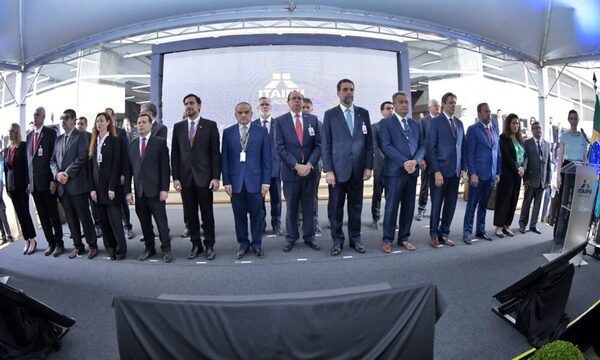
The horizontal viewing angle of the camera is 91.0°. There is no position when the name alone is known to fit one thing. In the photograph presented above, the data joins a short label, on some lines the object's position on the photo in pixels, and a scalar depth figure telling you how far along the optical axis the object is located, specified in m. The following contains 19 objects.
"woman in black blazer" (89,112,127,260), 2.56
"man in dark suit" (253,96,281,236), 3.21
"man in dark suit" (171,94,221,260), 2.49
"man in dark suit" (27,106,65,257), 2.76
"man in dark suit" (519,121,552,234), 3.25
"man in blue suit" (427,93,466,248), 2.76
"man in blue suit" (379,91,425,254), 2.61
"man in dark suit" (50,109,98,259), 2.66
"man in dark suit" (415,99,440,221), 3.61
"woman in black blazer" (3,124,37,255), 2.83
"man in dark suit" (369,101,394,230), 3.37
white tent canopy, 3.43
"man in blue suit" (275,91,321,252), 2.62
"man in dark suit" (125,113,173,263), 2.49
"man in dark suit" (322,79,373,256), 2.53
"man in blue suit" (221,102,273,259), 2.53
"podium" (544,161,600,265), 2.43
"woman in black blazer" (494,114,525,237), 3.07
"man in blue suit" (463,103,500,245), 2.90
